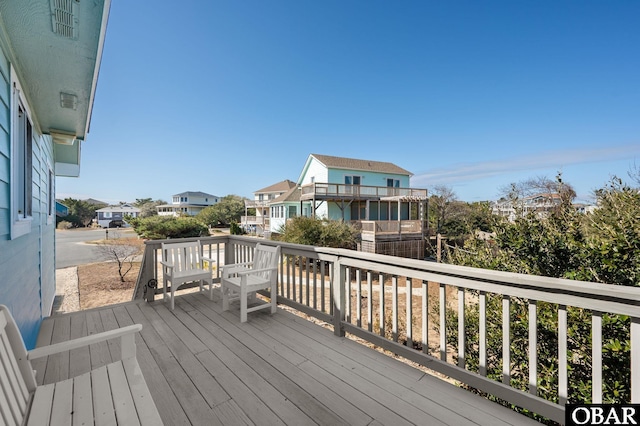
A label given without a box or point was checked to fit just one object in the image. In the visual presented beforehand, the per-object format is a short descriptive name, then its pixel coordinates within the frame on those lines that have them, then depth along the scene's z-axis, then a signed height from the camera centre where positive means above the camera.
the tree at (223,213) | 32.66 -0.14
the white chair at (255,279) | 3.30 -0.96
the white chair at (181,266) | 3.77 -0.86
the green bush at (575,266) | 1.88 -0.59
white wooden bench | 1.08 -0.89
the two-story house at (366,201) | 14.06 +0.75
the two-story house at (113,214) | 38.19 -0.29
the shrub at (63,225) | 30.07 -1.45
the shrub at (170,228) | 16.21 -1.04
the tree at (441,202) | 19.53 +0.65
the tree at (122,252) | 9.91 -1.63
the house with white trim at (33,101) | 1.58 +1.18
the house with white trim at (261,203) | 25.64 +0.92
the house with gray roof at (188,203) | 44.75 +1.66
